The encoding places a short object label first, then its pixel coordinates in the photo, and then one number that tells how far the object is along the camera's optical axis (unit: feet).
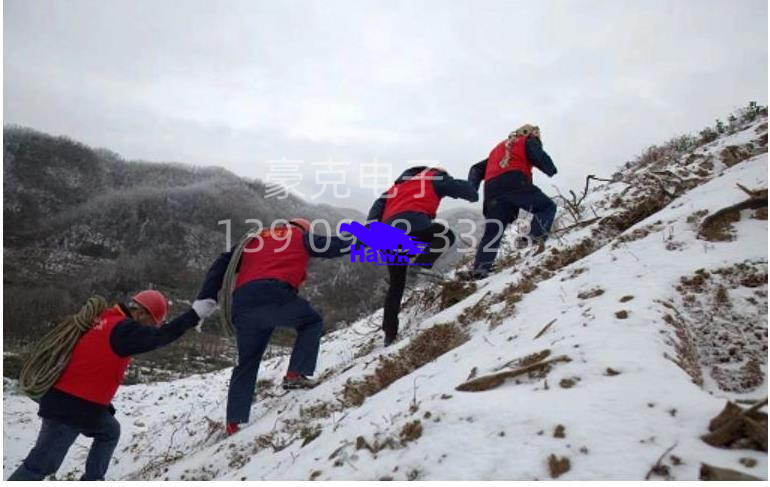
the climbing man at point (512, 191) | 21.43
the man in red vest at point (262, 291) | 16.34
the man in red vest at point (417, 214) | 18.93
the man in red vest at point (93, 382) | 14.28
